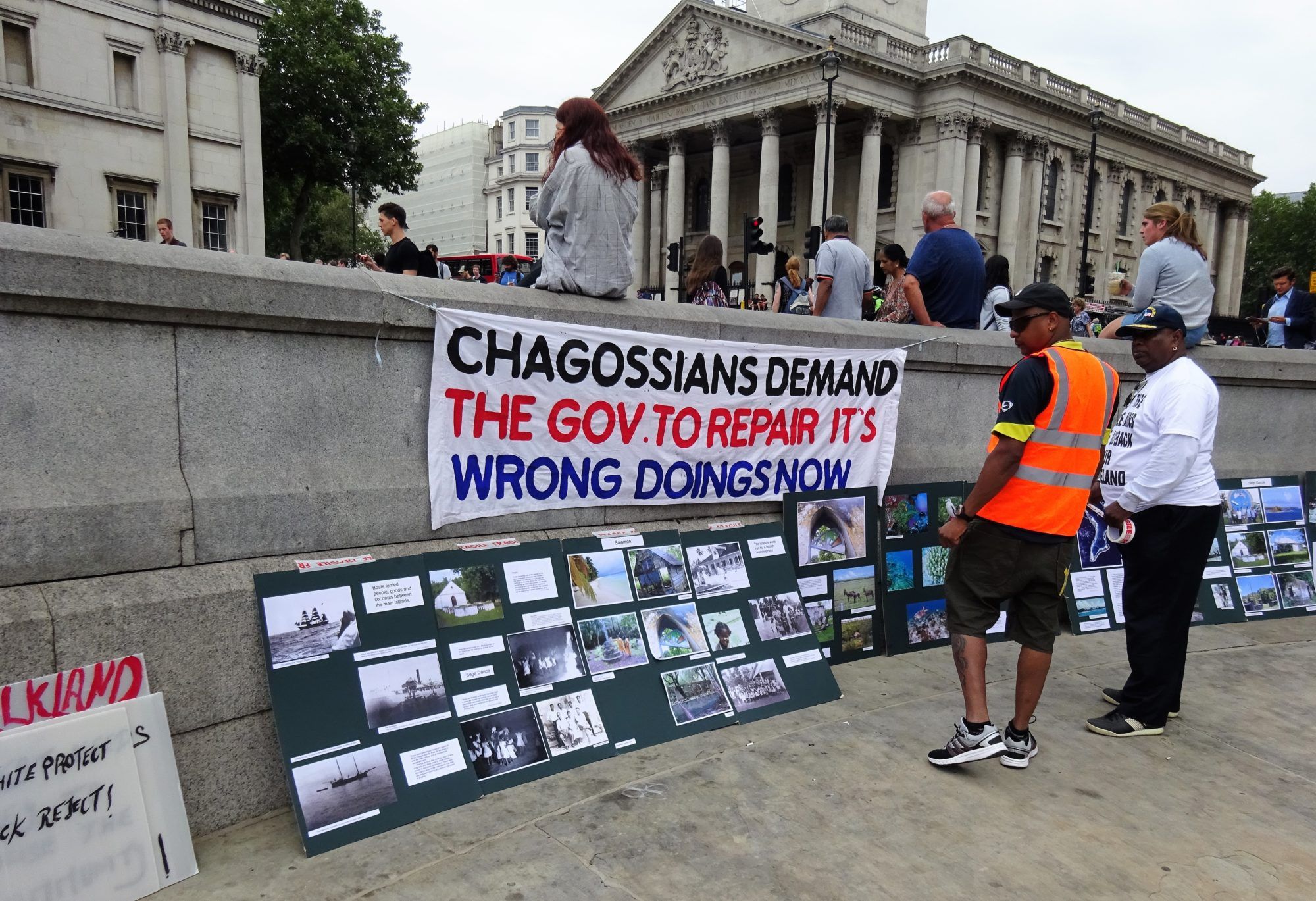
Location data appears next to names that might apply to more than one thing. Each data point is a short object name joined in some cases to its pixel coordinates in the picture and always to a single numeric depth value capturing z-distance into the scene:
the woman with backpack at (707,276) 6.89
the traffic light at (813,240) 23.82
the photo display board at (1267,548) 6.68
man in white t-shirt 4.41
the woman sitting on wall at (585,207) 4.50
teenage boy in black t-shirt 6.54
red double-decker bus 36.22
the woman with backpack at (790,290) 9.71
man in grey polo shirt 6.72
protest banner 4.03
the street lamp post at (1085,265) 35.72
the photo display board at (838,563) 5.21
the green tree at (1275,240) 77.75
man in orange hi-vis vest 3.82
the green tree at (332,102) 38.84
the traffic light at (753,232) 21.96
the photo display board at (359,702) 3.16
